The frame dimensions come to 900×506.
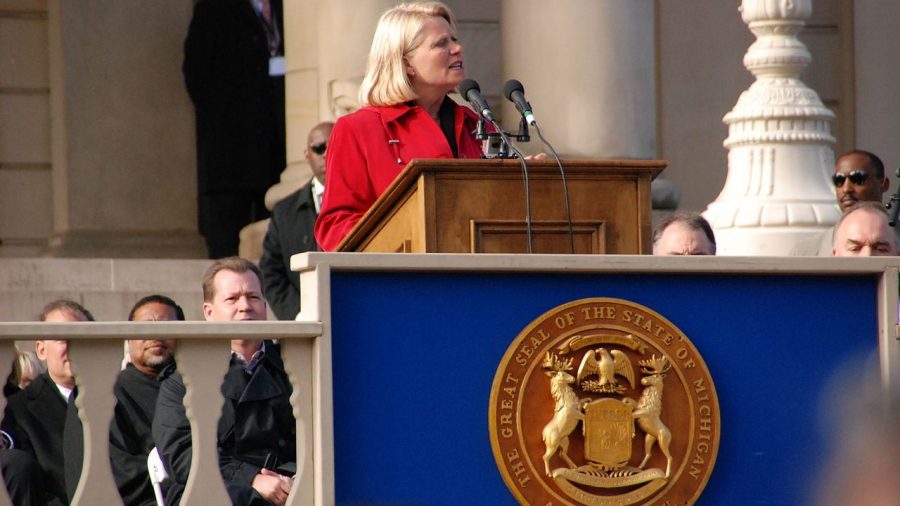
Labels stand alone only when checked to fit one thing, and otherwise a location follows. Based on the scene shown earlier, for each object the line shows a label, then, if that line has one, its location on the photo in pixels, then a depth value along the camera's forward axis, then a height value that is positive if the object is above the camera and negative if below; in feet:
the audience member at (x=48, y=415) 49.32 -1.54
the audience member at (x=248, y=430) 40.91 -1.47
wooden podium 38.65 +0.62
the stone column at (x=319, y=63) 75.46 +3.83
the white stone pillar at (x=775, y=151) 66.69 +1.87
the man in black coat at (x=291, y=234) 63.77 +0.68
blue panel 37.47 -0.83
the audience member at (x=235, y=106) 86.48 +3.50
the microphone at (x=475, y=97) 41.63 +1.73
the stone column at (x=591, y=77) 74.95 +3.41
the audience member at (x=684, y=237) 49.83 +0.41
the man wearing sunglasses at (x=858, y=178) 63.36 +1.32
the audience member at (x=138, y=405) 44.96 -1.36
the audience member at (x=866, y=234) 49.90 +0.41
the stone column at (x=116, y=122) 88.94 +3.29
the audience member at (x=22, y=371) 53.47 -1.10
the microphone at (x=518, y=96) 40.83 +1.72
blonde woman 43.52 +1.62
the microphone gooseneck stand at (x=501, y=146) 39.31 +1.21
